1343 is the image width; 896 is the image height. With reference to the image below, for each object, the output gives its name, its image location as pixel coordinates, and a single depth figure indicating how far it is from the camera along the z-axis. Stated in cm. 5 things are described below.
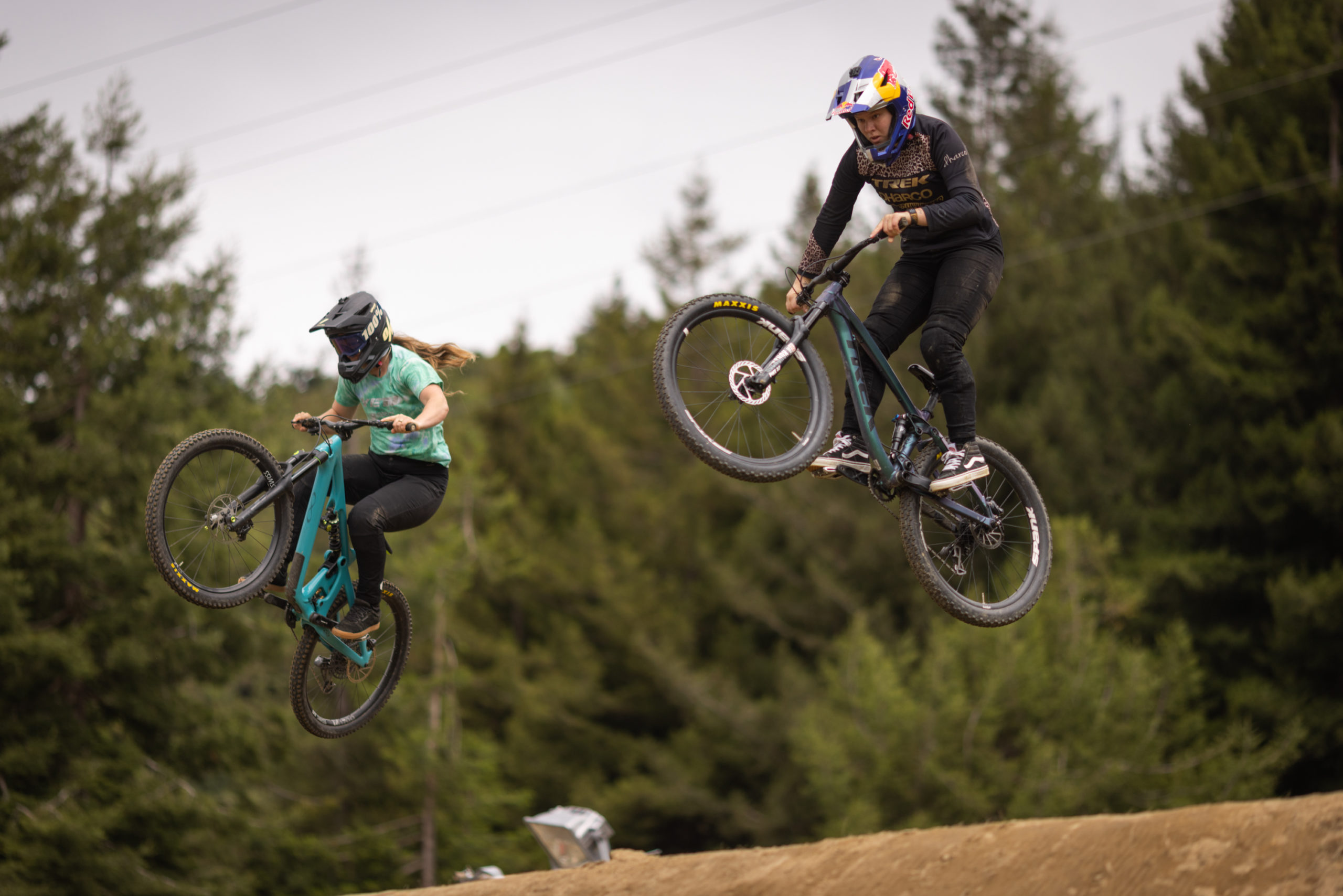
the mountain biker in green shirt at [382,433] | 1473
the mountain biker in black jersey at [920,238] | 1437
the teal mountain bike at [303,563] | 1357
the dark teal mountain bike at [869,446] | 1381
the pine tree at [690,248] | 9456
